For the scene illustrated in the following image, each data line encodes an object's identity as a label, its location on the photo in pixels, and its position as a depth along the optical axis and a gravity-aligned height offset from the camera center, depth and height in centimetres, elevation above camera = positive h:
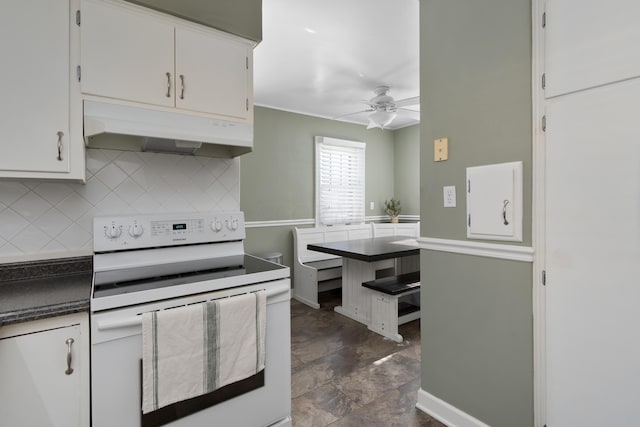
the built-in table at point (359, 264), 318 -59
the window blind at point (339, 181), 494 +47
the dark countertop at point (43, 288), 117 -34
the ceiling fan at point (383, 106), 368 +119
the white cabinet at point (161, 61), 155 +79
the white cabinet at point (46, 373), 114 -59
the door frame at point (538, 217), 145 -3
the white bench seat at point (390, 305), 309 -92
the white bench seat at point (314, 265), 418 -74
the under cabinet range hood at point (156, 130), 152 +40
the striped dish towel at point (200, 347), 131 -59
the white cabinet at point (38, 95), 137 +51
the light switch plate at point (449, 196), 184 +8
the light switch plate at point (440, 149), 186 +36
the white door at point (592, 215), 121 -2
